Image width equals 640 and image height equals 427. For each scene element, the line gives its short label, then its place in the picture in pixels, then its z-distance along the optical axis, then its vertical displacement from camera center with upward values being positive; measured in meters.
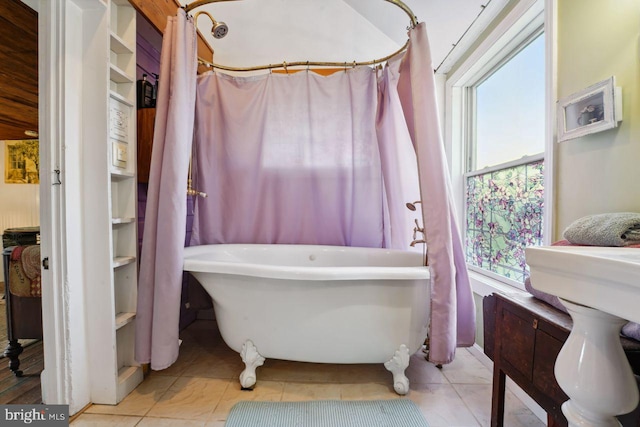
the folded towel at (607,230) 0.71 -0.06
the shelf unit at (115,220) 1.26 -0.05
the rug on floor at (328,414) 1.19 -0.91
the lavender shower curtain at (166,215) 1.32 -0.03
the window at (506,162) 1.46 +0.28
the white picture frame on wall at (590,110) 0.92 +0.35
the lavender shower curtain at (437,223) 1.30 -0.07
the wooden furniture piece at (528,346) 0.75 -0.43
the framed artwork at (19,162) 3.76 +0.65
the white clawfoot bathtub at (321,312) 1.31 -0.50
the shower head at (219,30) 1.66 +1.09
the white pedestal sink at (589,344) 0.49 -0.27
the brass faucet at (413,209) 1.56 +0.00
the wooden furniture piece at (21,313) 1.53 -0.57
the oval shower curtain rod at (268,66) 1.42 +1.03
